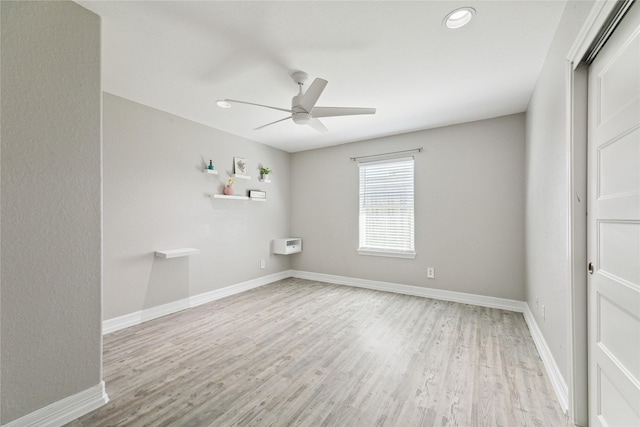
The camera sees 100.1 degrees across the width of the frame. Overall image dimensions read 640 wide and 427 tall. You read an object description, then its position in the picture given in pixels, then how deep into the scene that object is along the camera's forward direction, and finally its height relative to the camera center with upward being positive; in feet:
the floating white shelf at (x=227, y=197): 12.67 +0.83
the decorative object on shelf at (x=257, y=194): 14.53 +1.09
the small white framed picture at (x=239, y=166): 13.69 +2.47
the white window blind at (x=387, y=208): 13.76 +0.29
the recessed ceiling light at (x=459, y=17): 5.53 +4.20
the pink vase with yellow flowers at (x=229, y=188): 13.15 +1.27
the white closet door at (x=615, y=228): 3.49 -0.22
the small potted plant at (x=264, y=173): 15.16 +2.32
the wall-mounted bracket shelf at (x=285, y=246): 16.08 -1.96
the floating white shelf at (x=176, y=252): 10.36 -1.53
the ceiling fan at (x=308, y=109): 7.43 +3.08
